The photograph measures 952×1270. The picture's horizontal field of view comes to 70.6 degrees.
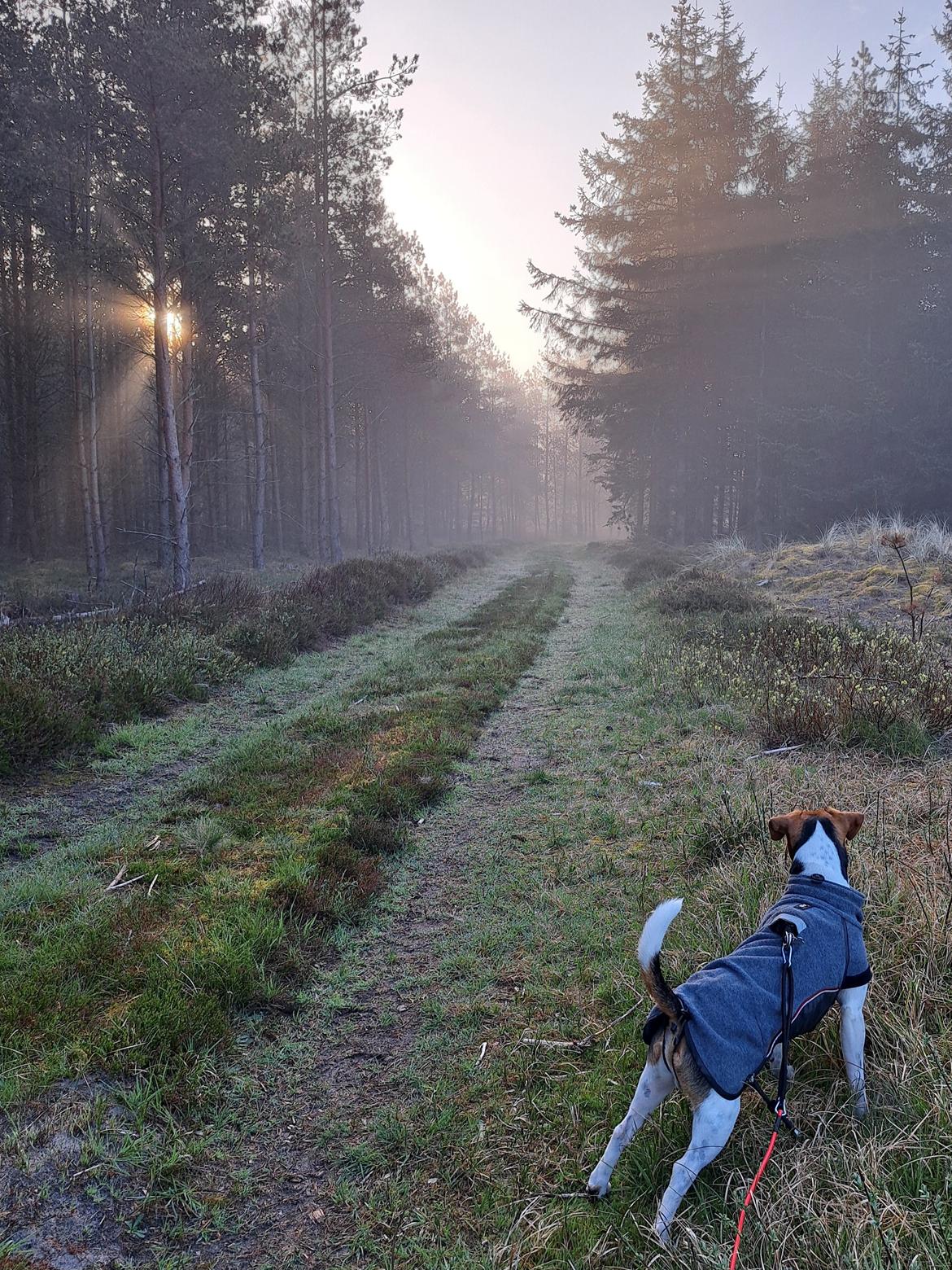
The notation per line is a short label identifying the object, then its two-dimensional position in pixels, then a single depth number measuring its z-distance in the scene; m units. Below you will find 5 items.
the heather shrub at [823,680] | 5.60
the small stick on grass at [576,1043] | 2.91
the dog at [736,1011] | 1.98
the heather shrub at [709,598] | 12.68
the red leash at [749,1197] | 1.82
